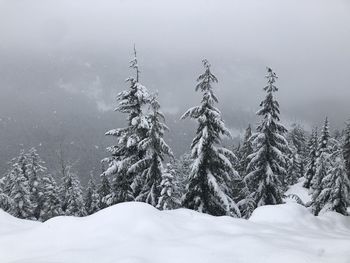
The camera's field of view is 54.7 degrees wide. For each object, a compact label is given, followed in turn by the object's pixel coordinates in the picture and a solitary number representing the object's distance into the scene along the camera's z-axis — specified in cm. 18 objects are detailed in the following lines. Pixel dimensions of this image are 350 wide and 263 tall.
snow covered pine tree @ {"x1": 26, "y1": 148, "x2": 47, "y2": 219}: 4634
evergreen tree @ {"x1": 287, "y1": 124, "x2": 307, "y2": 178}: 7550
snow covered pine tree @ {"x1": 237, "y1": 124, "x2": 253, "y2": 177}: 3976
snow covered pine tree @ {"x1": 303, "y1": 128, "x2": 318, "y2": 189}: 5653
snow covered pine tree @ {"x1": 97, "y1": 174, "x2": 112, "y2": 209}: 4538
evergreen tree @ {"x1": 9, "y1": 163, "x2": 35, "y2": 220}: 4000
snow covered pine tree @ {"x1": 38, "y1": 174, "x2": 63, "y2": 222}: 4325
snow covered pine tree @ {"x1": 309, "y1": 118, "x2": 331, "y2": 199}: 3791
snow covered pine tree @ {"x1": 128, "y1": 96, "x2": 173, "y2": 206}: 2248
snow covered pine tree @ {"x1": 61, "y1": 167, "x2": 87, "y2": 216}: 4516
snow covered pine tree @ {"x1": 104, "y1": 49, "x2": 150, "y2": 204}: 2242
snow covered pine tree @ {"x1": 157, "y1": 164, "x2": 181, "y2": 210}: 2228
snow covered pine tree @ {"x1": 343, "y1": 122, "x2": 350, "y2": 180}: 3823
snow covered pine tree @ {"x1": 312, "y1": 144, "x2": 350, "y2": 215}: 2730
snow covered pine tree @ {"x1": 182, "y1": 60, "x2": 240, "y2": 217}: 2111
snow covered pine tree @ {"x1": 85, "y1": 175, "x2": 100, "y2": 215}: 5538
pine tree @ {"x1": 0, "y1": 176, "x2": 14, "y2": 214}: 3659
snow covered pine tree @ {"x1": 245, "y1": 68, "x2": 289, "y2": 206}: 2528
